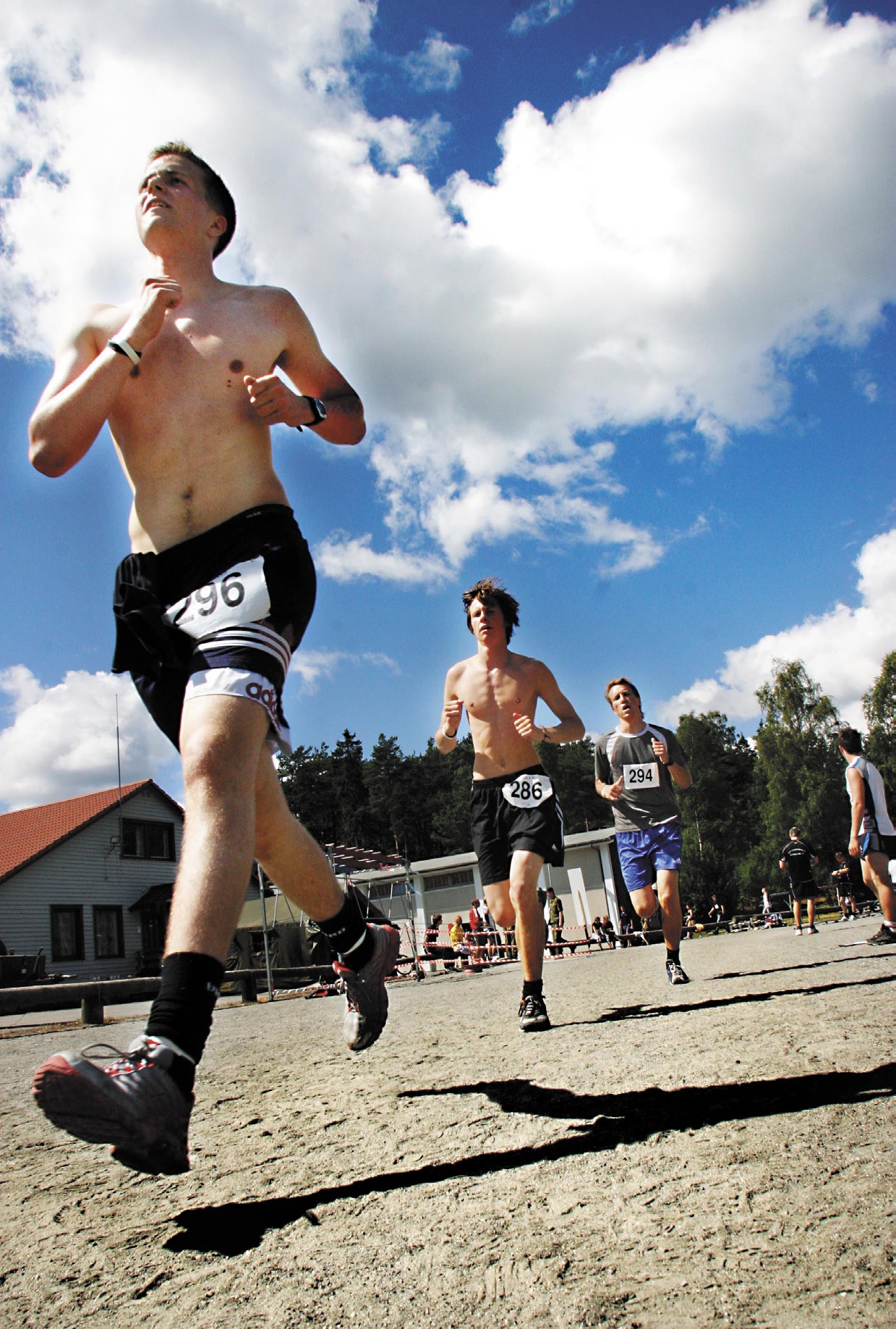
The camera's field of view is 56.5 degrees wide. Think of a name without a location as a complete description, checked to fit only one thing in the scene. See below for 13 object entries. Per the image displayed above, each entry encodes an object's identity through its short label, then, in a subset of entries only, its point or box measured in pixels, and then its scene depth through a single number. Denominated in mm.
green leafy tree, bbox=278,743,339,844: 82688
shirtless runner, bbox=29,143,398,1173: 1664
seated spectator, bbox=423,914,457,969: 18334
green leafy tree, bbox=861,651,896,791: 43156
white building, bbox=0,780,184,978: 26734
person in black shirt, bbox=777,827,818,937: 13047
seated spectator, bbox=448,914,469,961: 21812
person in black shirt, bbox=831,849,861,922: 21491
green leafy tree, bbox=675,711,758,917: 48281
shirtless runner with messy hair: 4340
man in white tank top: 7328
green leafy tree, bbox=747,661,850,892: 40406
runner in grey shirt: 6133
